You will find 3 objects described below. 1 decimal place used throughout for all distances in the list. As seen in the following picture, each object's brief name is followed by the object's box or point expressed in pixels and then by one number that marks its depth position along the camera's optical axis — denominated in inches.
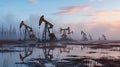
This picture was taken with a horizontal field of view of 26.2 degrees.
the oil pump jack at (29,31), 2641.0
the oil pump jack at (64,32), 3691.4
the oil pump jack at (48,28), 1790.6
